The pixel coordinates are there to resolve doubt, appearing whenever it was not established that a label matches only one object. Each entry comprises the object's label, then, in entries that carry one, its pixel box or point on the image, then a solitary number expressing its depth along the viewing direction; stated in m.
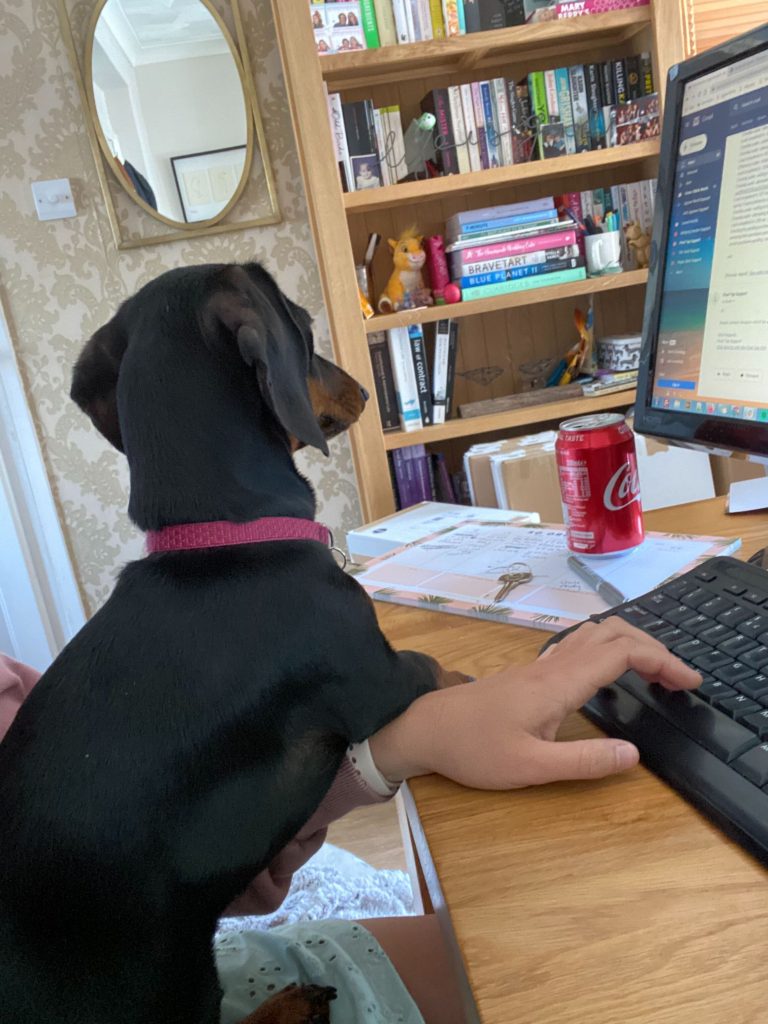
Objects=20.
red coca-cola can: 0.75
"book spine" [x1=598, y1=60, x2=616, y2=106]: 1.93
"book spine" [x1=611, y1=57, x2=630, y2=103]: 1.93
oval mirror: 2.06
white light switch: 2.12
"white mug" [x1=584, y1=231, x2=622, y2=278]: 1.97
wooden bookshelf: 1.78
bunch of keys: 0.78
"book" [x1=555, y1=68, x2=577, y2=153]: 1.92
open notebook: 0.73
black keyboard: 0.41
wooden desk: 0.31
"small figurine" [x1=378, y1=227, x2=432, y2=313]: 1.99
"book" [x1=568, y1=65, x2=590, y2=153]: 1.92
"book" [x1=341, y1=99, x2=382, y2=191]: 1.87
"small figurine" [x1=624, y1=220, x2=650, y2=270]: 2.03
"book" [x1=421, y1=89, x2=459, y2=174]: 1.90
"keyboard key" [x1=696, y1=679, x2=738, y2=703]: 0.48
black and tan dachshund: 0.57
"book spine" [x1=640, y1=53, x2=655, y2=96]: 1.92
